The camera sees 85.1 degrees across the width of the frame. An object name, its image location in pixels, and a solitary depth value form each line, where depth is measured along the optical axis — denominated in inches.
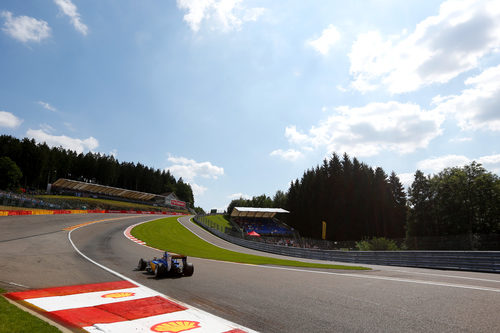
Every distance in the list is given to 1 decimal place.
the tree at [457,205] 1665.8
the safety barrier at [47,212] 1448.9
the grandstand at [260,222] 2603.3
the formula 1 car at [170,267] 370.0
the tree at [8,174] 3196.4
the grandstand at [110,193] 3366.1
